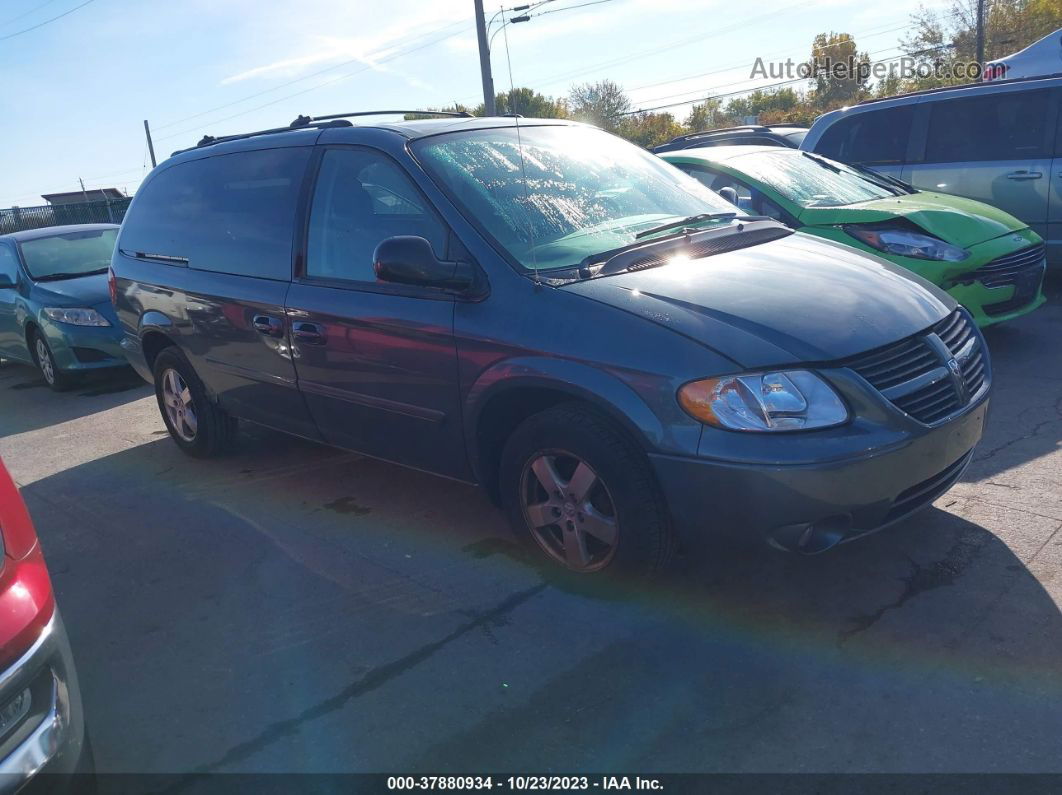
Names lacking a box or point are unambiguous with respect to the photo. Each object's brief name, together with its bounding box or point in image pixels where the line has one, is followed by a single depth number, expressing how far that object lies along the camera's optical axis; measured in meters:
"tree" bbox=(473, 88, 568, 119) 56.09
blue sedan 8.46
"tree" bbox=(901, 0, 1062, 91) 35.28
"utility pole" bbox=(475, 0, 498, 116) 23.22
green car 6.08
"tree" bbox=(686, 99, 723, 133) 59.56
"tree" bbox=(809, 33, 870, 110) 40.41
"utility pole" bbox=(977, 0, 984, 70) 35.31
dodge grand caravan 3.00
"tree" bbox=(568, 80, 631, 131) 60.38
